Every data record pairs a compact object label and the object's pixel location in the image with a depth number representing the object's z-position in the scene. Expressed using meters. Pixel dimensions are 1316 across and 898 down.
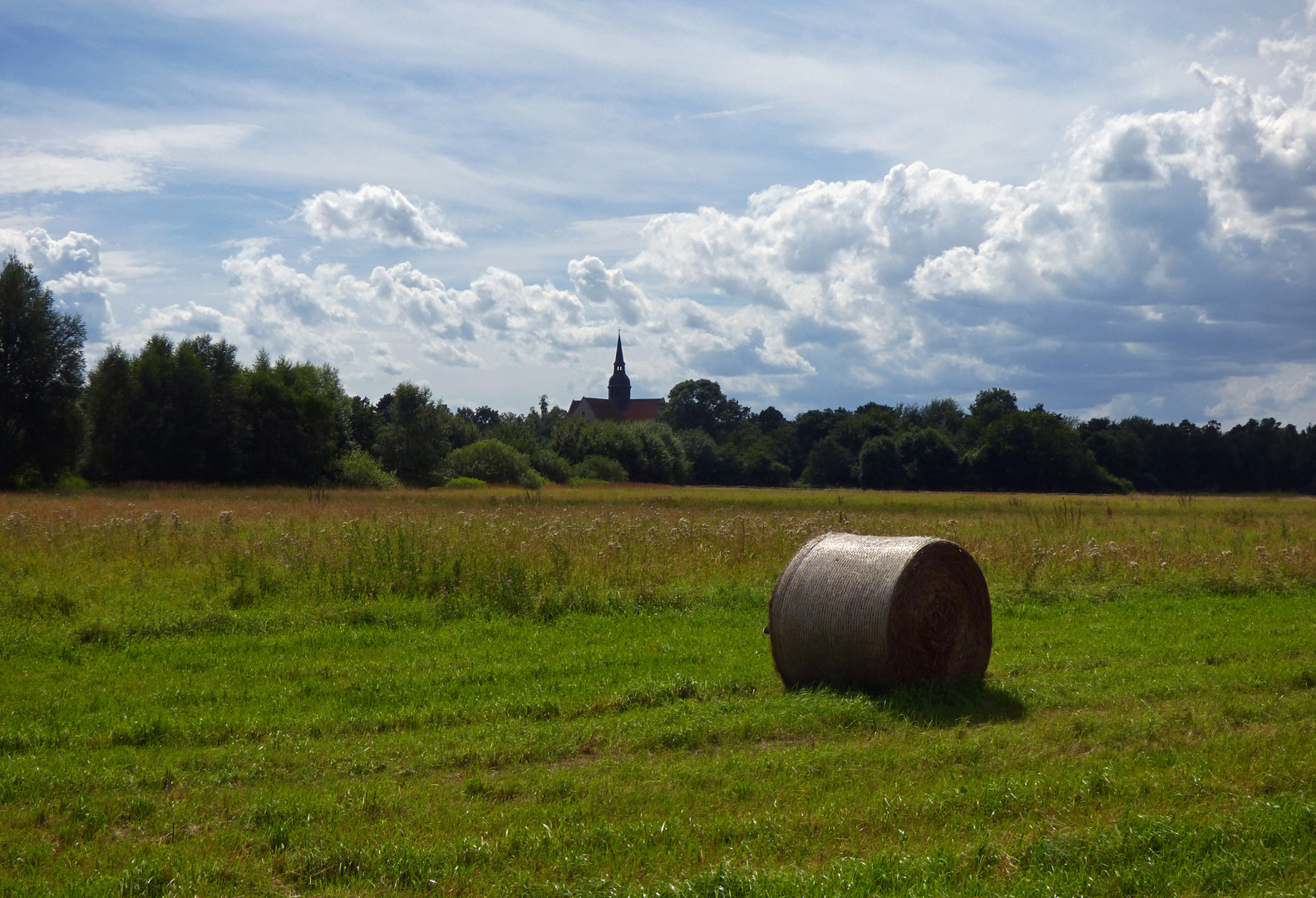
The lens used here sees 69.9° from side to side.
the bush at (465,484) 58.52
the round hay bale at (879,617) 8.88
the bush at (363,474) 57.28
